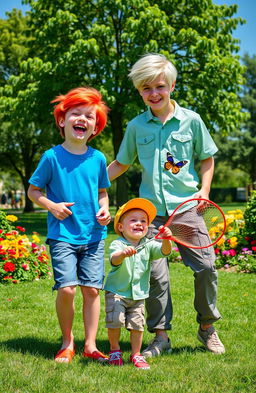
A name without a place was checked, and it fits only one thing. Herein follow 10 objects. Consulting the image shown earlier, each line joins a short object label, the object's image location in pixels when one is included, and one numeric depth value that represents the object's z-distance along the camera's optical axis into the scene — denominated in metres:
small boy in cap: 3.32
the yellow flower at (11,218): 6.81
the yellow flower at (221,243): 8.05
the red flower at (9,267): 6.38
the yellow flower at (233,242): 7.91
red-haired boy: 3.39
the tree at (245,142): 46.41
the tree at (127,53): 14.55
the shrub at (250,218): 7.91
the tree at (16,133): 27.22
